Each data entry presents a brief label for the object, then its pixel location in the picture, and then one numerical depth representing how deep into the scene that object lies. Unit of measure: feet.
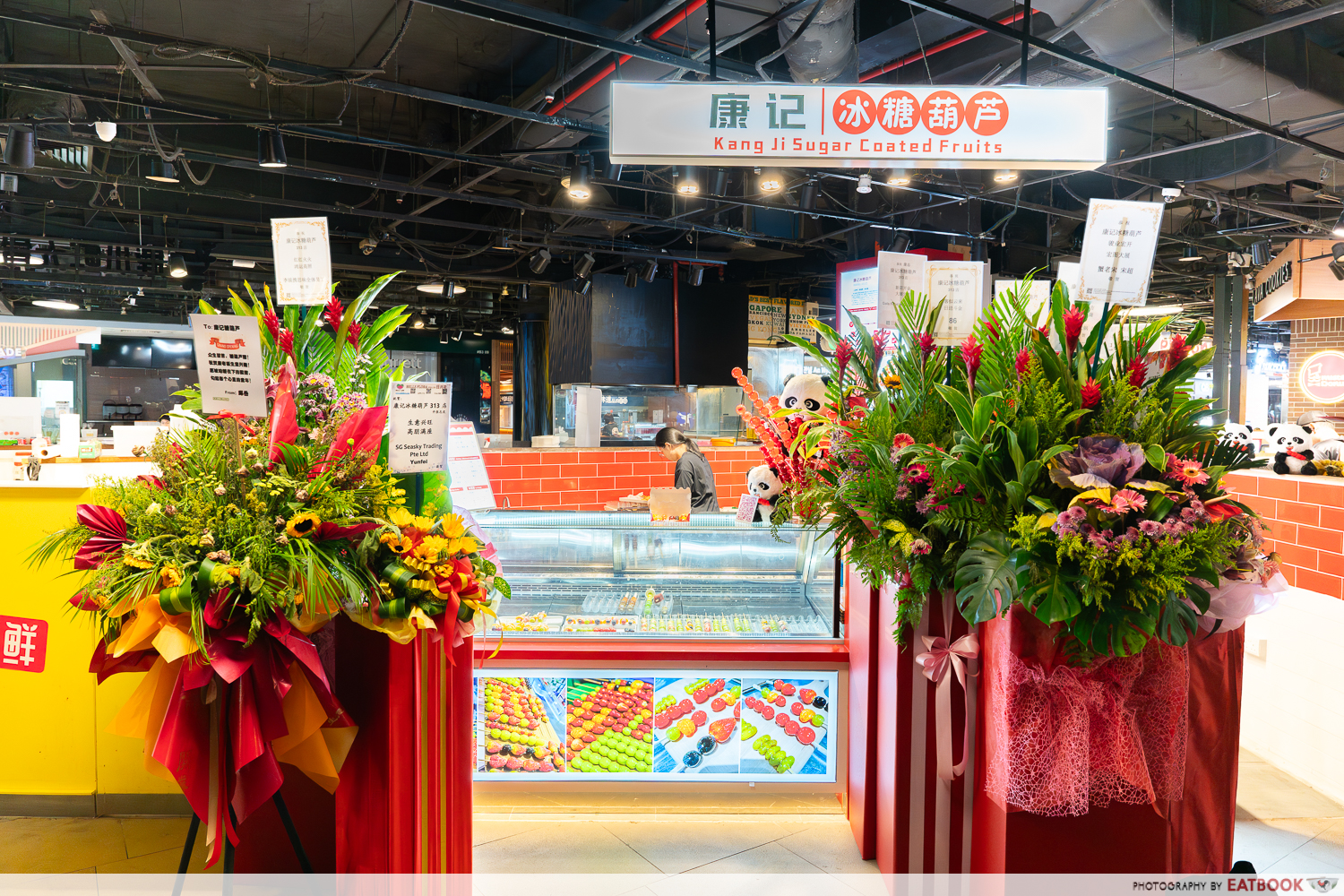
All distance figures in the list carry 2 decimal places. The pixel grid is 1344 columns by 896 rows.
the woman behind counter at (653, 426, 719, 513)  18.85
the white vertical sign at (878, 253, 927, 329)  9.47
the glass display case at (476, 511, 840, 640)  11.23
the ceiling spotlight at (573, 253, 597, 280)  35.06
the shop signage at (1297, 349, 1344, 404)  37.65
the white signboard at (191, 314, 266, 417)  6.54
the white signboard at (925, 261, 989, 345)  8.89
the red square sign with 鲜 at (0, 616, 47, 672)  10.32
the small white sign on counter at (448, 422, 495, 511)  9.91
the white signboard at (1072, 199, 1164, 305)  7.28
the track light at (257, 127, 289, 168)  20.07
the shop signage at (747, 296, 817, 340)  42.96
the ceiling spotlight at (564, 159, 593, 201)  22.68
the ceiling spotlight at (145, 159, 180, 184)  22.24
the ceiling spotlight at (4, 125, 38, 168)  19.56
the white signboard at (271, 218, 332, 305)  7.75
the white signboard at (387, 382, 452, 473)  6.99
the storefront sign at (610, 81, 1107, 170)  10.42
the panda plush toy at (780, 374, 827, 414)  11.73
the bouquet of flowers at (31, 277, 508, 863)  5.81
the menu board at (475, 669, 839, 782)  10.38
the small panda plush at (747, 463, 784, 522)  11.25
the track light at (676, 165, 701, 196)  23.52
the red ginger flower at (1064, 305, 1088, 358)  6.56
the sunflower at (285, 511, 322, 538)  6.02
